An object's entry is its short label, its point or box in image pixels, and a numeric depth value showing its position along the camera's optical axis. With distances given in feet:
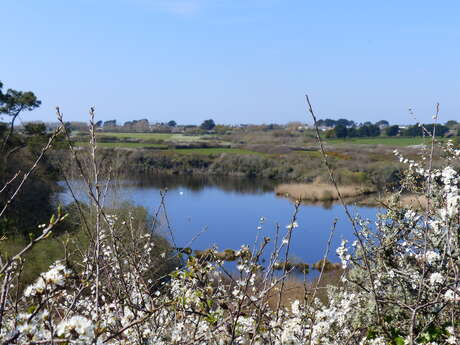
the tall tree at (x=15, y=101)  47.88
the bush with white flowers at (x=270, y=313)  3.93
